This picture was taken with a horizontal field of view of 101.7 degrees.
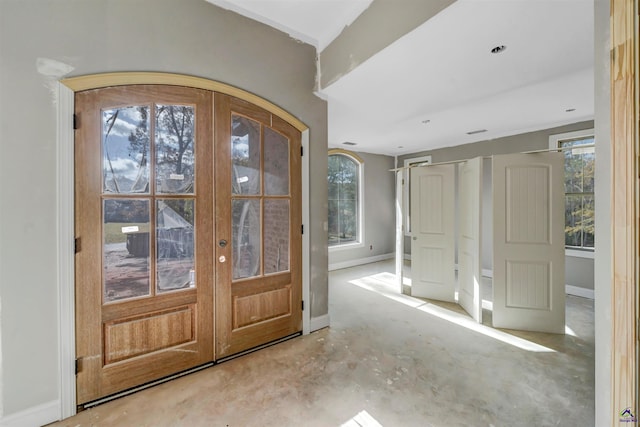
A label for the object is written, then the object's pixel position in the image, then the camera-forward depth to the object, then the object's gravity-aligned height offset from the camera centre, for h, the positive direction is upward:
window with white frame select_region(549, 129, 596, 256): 3.62 +0.30
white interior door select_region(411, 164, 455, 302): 3.58 -0.29
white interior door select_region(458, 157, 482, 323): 3.00 -0.31
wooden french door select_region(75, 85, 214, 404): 1.71 -0.16
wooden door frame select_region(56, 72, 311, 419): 1.61 -0.11
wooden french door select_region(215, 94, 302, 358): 2.17 -0.14
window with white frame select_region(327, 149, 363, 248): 5.43 +0.31
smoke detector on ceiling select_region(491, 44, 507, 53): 1.87 +1.18
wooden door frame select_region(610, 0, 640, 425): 0.78 +0.02
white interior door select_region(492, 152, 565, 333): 2.68 -0.32
